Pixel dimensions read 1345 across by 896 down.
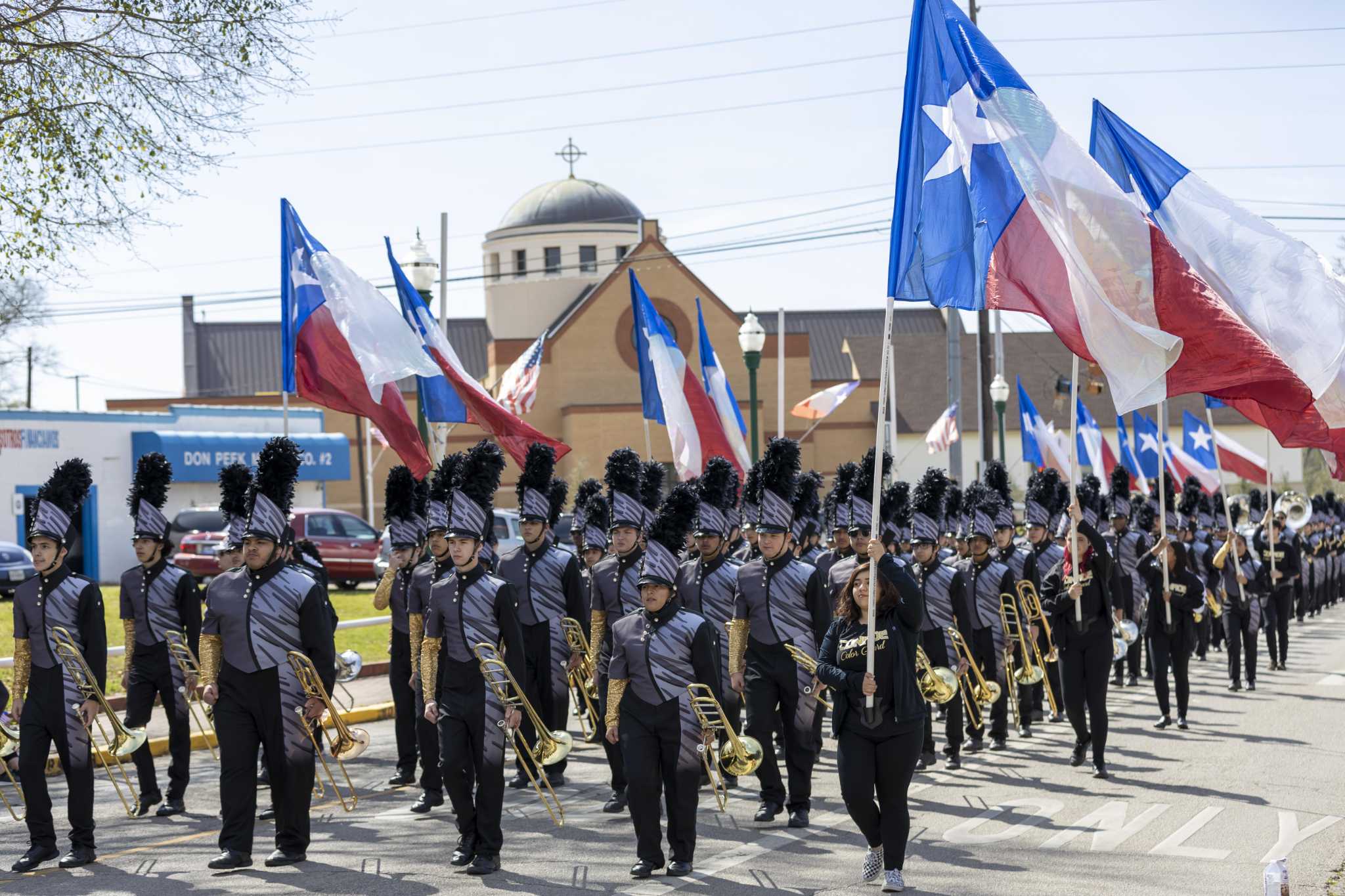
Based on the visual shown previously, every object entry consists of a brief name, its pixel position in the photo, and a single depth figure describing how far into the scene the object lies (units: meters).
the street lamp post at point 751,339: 22.70
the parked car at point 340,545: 32.41
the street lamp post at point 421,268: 17.41
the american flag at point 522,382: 21.58
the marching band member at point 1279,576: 19.50
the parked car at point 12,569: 27.80
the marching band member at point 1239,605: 17.88
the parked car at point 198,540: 31.22
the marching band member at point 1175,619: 14.49
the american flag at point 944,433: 30.30
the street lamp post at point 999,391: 33.34
